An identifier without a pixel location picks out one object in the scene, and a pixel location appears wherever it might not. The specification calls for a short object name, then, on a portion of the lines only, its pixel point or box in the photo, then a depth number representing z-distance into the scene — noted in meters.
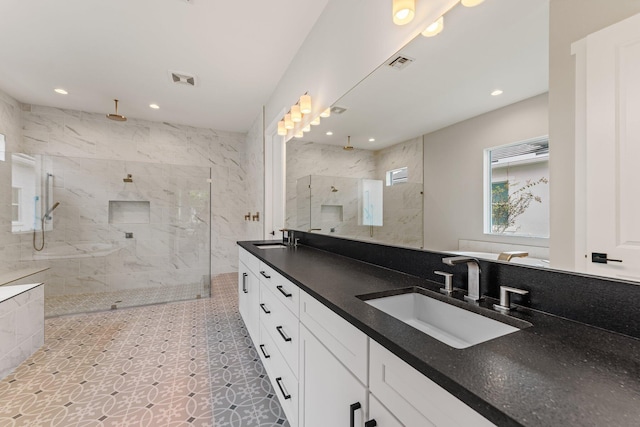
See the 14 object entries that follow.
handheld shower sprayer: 3.40
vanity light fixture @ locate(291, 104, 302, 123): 2.43
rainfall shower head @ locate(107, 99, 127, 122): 3.33
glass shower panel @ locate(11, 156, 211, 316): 3.53
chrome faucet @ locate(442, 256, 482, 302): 0.95
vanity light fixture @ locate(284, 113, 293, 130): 2.72
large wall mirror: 0.84
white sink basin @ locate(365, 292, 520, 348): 0.85
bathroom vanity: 0.46
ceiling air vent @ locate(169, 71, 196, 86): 2.88
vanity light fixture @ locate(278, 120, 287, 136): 2.88
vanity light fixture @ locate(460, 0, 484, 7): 0.96
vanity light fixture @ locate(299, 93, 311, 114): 2.29
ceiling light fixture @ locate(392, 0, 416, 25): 1.18
